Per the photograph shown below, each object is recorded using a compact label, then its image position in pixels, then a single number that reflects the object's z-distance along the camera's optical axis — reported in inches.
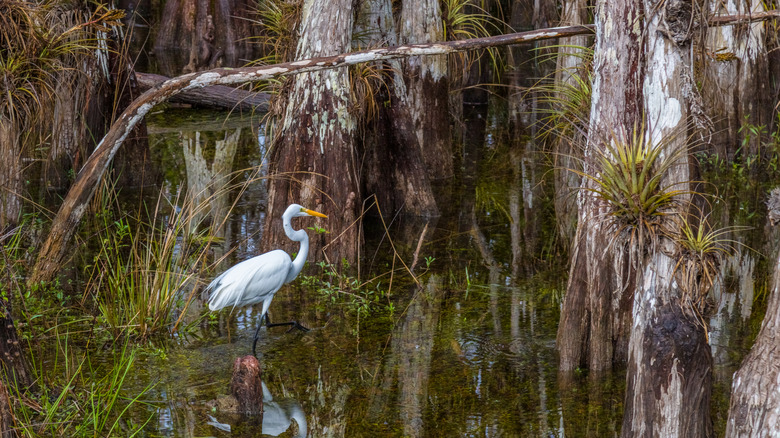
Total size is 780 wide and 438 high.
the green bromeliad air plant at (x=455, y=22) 748.6
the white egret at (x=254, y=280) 467.5
